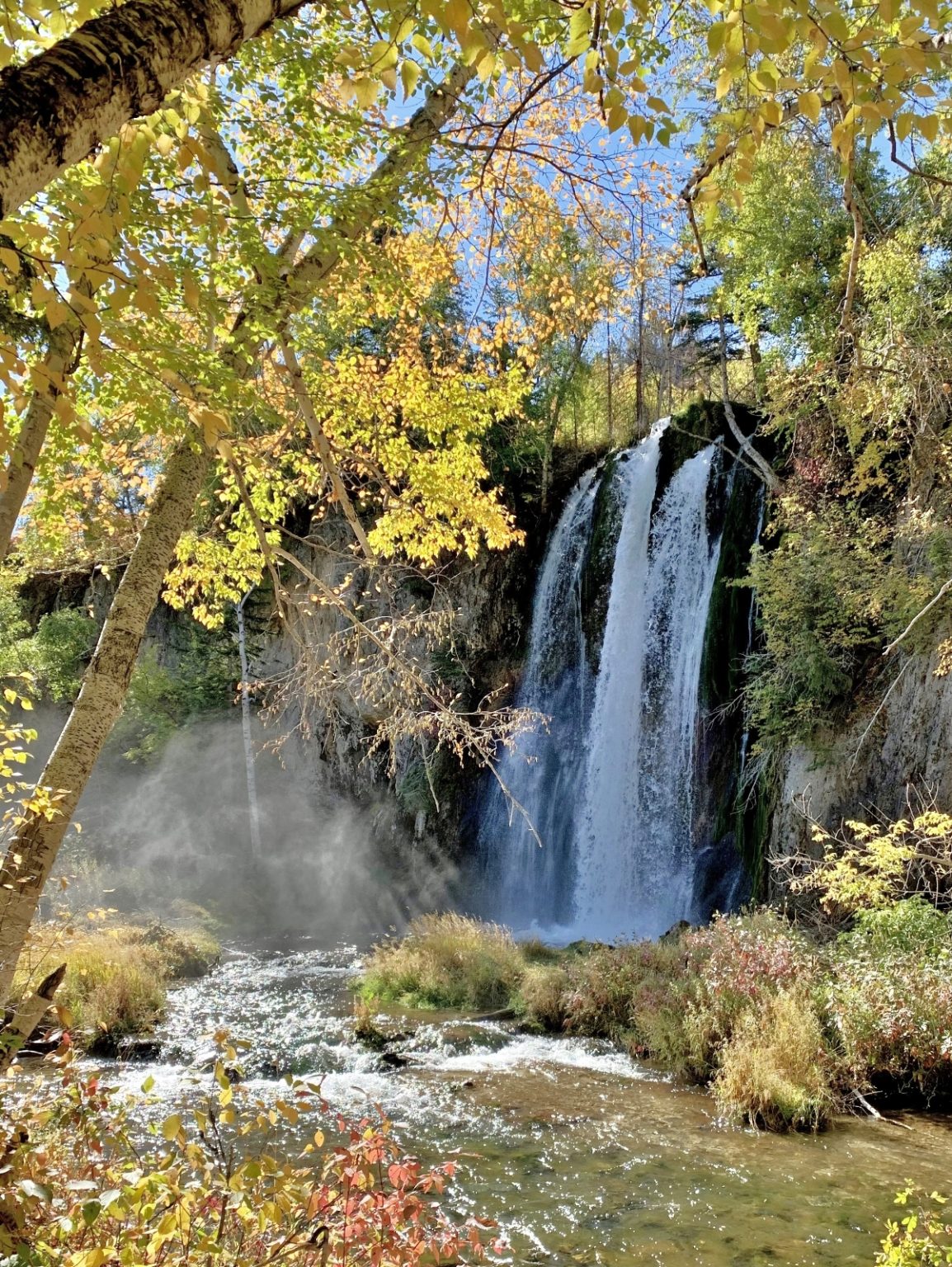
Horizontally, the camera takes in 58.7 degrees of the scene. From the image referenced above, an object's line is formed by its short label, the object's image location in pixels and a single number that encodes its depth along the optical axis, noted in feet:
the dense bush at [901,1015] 23.17
